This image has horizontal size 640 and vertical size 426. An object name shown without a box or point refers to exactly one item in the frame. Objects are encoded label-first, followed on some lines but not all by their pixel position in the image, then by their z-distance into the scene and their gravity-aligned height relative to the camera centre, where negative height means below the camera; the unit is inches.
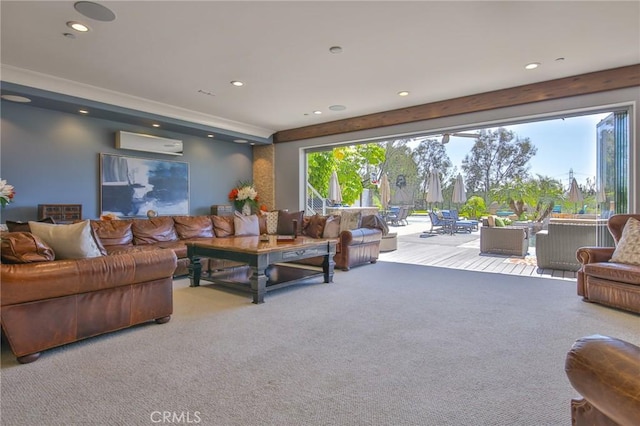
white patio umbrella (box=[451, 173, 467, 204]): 412.8 +18.6
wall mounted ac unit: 231.7 +47.2
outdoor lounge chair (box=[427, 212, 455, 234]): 421.5 -16.5
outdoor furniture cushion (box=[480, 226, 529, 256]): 278.4 -26.3
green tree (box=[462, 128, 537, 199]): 471.5 +67.3
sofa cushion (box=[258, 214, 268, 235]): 262.4 -9.8
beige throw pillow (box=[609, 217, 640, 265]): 144.0 -16.3
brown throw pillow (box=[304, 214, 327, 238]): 244.4 -11.6
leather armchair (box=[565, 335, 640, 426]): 38.5 -20.2
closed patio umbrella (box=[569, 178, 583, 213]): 273.5 +10.7
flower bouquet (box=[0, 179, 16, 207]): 137.7 +7.9
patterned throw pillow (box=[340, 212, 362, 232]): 237.9 -8.1
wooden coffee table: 150.5 -21.4
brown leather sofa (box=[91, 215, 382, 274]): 193.5 -16.1
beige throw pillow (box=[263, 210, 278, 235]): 267.9 -10.0
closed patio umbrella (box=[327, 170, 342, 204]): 361.4 +20.2
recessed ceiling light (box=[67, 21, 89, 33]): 124.5 +66.2
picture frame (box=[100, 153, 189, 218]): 229.0 +17.4
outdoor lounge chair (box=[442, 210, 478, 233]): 421.4 -17.9
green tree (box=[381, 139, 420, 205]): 566.3 +62.0
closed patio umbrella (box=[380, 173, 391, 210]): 416.2 +19.6
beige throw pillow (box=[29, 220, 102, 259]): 107.0 -8.2
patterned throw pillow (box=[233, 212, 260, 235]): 234.5 -9.9
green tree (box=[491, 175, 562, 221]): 369.1 +11.0
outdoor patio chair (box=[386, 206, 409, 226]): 483.7 -8.8
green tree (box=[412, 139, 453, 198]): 562.6 +79.4
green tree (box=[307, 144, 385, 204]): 370.9 +49.0
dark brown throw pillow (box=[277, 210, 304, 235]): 256.4 -8.3
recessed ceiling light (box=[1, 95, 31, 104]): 178.5 +58.7
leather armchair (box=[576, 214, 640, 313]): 134.3 -28.3
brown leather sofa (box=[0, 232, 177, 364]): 92.0 -24.5
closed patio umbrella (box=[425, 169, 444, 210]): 416.5 +20.5
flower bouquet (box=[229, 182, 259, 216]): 305.0 +10.5
